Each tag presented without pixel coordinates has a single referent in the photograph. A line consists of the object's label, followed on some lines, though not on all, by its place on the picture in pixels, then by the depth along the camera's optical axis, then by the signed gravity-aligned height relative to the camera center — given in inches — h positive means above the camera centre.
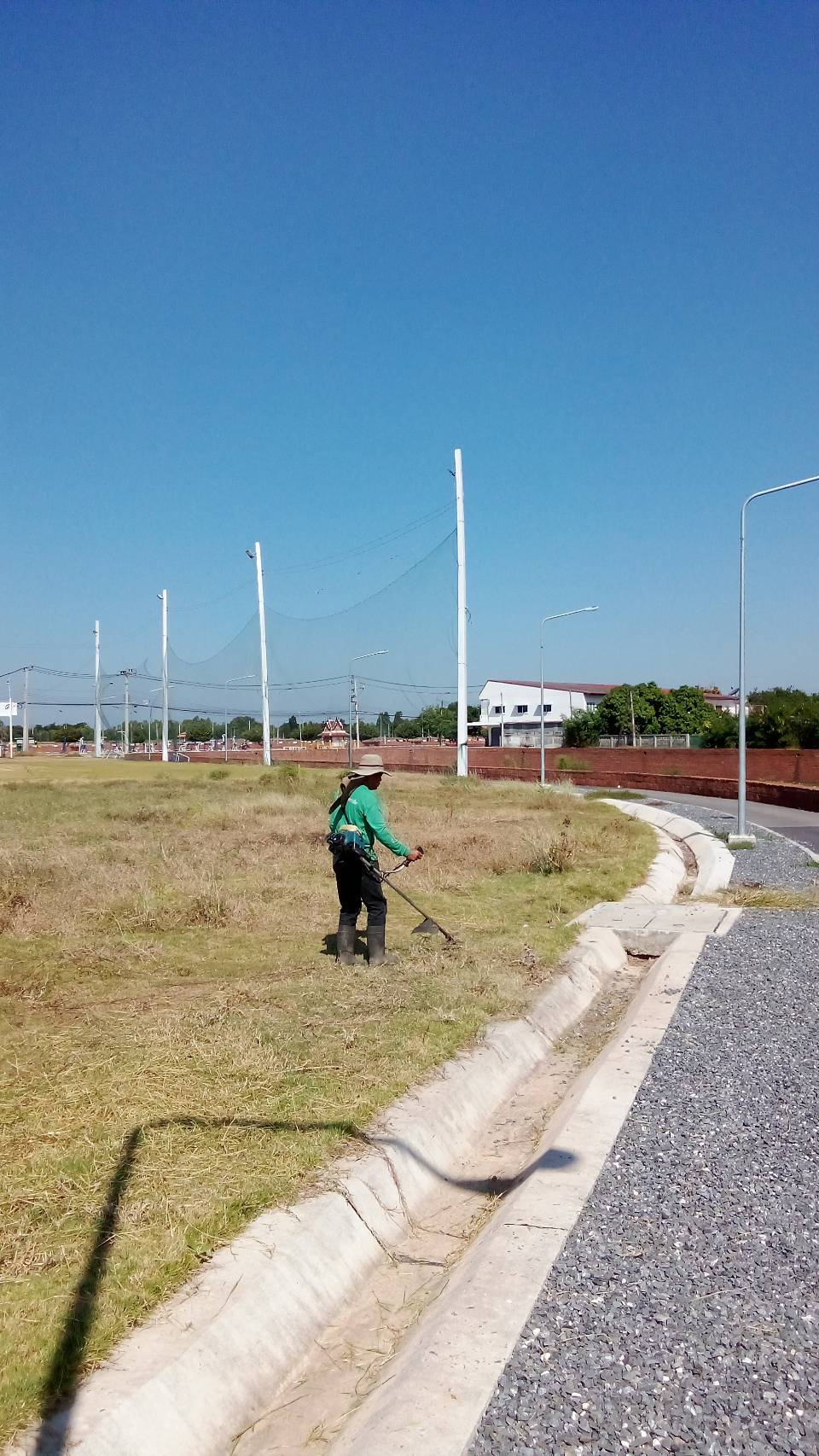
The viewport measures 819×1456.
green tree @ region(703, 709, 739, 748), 2134.6 +10.4
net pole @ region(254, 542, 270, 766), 2438.1 +51.1
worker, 340.2 -35.3
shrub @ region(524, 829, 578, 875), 627.9 -70.9
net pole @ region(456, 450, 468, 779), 1680.6 +160.1
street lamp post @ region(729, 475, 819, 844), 867.4 -15.5
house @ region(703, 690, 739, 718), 4356.3 +160.6
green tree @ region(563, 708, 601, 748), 2876.5 +11.8
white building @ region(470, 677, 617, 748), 4043.8 +137.4
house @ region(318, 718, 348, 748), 4731.8 +24.5
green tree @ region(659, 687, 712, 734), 3243.1 +78.1
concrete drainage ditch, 128.0 -81.6
